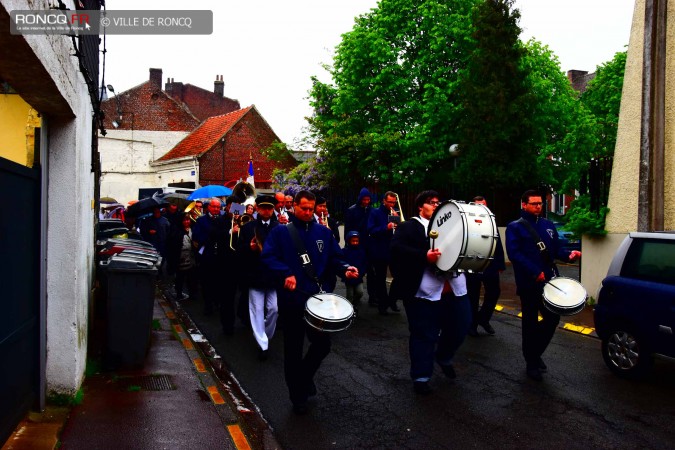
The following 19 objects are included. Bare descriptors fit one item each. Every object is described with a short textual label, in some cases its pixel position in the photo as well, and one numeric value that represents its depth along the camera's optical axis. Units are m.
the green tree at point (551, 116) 25.98
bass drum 6.27
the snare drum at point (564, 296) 6.80
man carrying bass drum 6.64
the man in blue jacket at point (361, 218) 11.95
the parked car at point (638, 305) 6.75
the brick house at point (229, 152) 39.03
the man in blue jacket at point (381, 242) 11.62
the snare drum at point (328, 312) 5.63
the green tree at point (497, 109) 24.11
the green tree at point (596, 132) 13.02
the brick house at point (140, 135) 42.12
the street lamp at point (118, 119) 44.25
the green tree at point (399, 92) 27.83
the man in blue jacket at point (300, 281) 5.97
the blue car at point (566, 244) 22.25
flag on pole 20.99
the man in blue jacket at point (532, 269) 7.16
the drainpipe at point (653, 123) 11.31
